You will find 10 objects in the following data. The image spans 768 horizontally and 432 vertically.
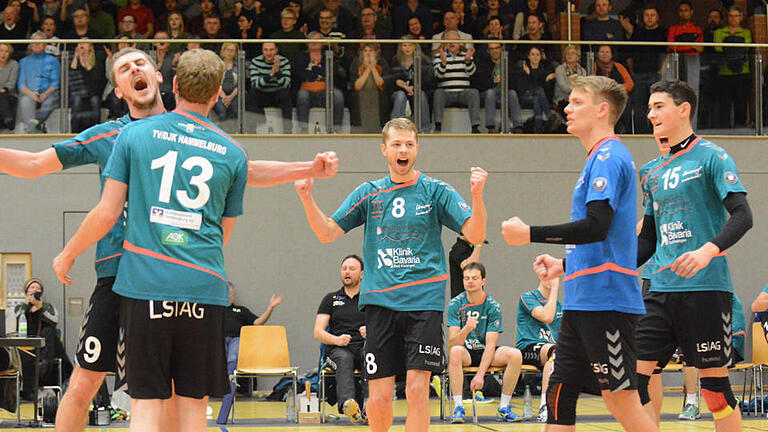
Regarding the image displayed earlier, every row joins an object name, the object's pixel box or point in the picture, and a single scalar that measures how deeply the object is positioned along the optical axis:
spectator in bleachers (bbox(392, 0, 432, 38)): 14.04
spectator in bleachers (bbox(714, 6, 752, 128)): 12.80
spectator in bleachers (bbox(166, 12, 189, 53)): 13.42
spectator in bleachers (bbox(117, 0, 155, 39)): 13.78
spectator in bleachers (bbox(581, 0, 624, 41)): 13.57
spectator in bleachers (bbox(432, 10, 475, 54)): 12.50
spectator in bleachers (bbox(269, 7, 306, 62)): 13.41
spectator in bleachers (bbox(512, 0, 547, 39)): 14.40
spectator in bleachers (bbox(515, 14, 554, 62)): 14.01
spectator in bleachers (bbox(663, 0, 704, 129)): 12.69
